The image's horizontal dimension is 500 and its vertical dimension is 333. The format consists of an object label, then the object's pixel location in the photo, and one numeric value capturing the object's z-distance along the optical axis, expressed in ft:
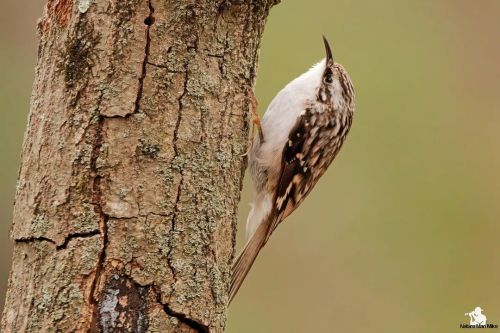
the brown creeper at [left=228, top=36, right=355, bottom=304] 21.94
